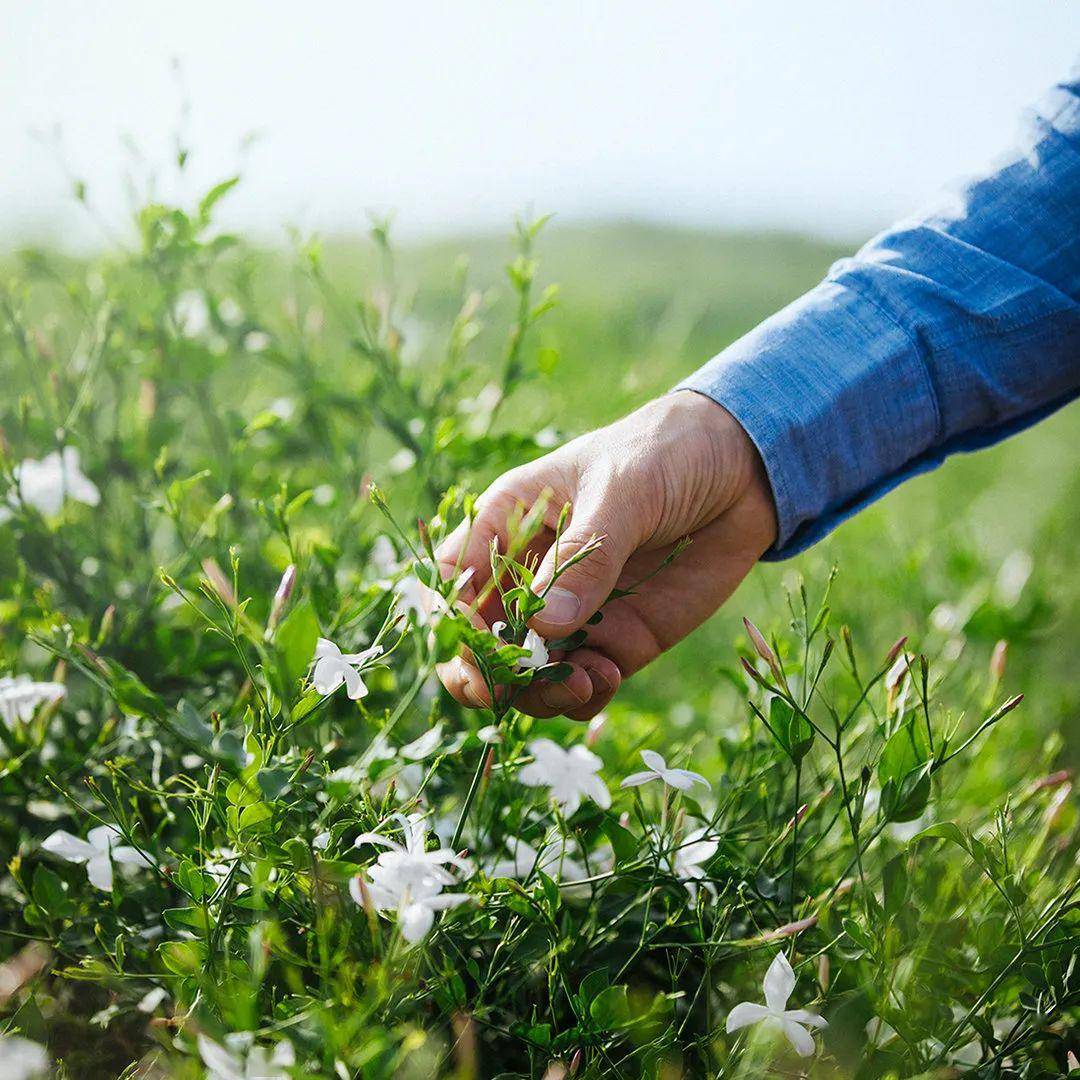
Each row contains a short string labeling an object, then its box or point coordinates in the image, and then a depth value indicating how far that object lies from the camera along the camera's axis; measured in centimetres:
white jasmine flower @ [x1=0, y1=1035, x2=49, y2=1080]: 53
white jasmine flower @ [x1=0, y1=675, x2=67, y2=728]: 83
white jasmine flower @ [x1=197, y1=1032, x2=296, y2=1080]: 56
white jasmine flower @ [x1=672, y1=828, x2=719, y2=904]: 80
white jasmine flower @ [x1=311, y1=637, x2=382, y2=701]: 67
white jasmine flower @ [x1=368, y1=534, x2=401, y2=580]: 109
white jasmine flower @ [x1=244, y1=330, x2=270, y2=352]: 142
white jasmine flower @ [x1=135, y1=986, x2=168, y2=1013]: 81
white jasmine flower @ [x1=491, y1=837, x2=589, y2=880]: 82
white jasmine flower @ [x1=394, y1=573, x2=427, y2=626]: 87
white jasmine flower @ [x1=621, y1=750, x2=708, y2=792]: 76
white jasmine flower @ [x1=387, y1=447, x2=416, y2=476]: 136
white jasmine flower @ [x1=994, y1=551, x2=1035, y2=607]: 159
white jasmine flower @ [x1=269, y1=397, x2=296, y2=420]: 150
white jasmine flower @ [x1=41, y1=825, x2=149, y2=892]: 79
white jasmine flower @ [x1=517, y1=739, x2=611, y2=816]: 76
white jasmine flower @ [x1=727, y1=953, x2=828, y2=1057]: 70
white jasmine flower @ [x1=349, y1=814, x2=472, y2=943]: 61
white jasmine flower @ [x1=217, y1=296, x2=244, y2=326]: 154
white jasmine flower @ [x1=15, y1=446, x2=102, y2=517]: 110
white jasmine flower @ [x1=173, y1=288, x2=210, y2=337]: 145
